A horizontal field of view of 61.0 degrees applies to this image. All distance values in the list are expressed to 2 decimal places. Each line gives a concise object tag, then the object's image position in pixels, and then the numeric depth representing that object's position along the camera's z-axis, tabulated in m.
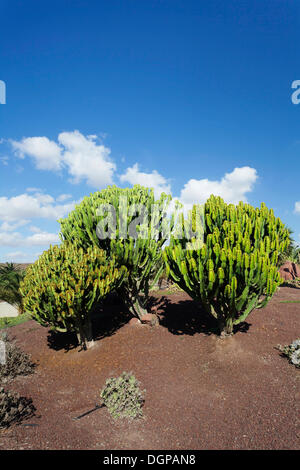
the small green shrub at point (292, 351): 7.10
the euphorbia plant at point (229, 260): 7.26
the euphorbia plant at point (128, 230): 9.31
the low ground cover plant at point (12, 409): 4.90
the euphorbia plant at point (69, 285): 8.02
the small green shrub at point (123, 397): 5.67
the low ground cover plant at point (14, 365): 7.71
